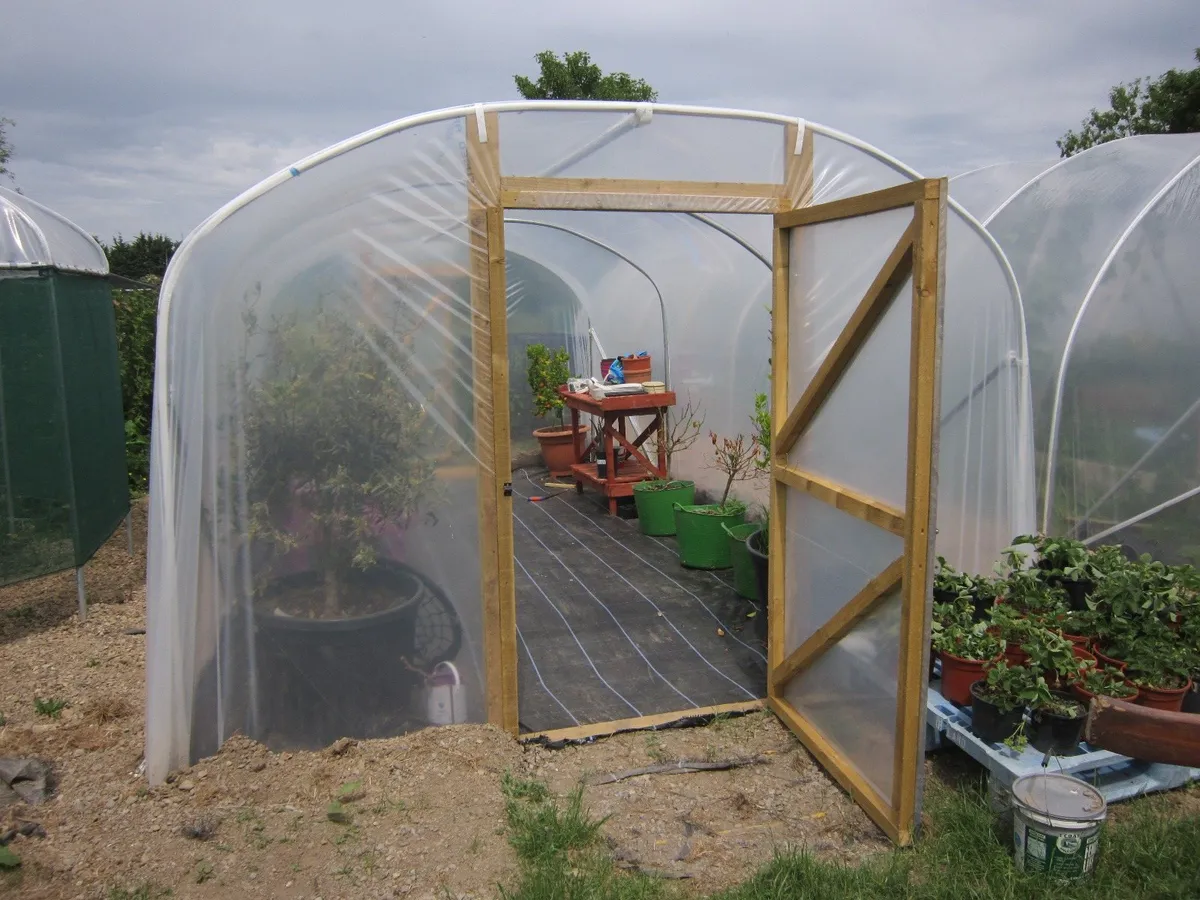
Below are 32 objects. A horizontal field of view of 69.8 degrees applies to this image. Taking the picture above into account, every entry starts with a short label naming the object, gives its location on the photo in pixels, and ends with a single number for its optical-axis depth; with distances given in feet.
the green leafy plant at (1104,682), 10.73
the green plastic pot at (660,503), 22.82
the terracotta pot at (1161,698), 10.77
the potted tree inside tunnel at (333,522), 10.98
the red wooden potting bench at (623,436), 24.43
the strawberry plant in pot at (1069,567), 12.89
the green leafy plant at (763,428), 17.73
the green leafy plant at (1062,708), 10.37
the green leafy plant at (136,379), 28.35
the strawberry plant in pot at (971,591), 12.88
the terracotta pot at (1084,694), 10.77
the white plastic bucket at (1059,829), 8.80
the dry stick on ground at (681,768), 11.46
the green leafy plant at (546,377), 31.48
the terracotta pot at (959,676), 11.44
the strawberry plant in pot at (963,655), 11.44
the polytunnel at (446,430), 10.26
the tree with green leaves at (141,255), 80.77
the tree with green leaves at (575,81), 51.96
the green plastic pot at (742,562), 17.49
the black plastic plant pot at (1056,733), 10.33
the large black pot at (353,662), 11.12
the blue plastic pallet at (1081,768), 10.17
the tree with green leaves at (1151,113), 47.75
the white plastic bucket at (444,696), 11.79
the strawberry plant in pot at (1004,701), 10.53
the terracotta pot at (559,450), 31.09
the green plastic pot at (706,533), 19.61
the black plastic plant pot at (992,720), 10.53
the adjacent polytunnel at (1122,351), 15.03
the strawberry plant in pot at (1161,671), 10.80
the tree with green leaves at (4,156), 68.69
